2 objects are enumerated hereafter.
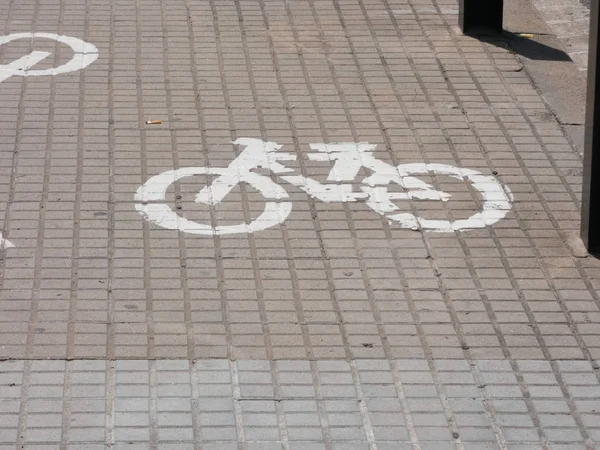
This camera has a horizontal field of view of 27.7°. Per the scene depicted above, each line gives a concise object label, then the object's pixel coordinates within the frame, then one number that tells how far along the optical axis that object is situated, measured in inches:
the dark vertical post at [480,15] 389.1
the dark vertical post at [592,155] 263.0
